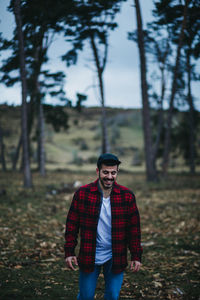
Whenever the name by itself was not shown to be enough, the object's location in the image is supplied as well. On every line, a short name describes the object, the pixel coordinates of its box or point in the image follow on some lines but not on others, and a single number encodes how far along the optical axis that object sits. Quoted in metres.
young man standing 3.19
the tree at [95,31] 15.89
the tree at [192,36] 14.96
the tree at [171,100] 15.44
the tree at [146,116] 18.03
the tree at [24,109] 13.72
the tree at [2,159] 24.70
